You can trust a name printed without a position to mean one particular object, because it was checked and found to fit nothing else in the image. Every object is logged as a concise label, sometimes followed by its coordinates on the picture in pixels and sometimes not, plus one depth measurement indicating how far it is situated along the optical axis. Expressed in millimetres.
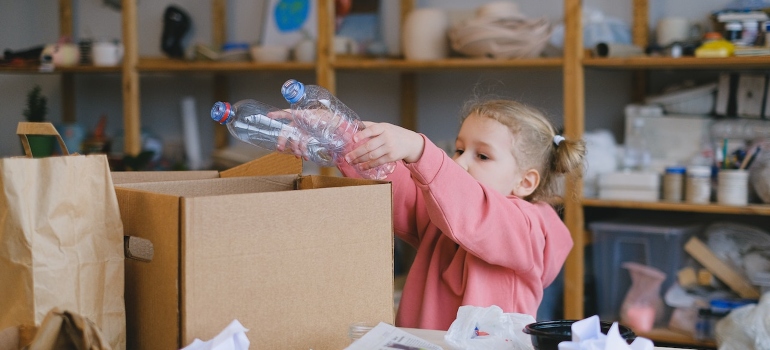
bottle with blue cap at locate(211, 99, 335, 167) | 1192
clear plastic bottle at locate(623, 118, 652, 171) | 2690
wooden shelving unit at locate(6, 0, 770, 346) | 2559
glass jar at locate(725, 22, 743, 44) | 2486
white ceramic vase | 2900
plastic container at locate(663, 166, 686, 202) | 2557
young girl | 1206
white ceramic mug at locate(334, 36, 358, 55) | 3123
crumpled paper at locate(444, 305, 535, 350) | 955
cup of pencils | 2455
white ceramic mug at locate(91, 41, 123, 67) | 3504
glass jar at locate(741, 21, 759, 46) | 2477
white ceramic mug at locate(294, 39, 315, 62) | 3127
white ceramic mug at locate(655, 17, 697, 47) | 2676
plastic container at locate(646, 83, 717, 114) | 2623
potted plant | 3646
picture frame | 3365
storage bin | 2623
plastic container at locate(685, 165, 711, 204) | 2504
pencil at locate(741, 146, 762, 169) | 2471
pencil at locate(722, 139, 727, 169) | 2525
